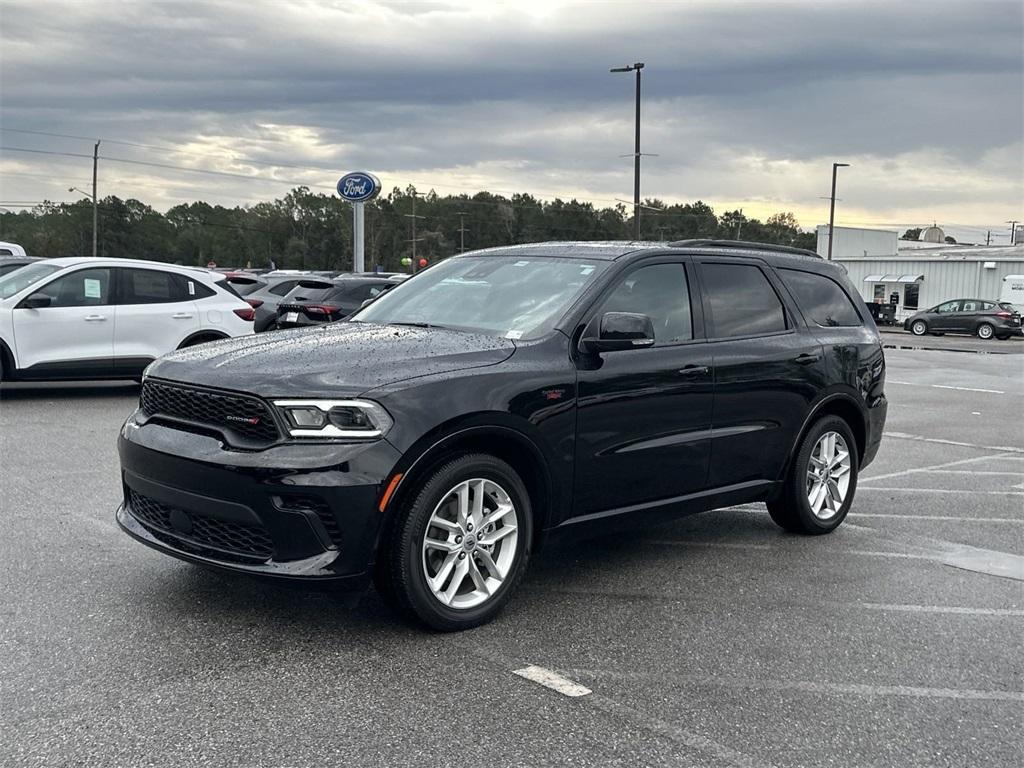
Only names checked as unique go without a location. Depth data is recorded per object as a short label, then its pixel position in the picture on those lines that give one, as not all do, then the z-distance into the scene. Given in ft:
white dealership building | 172.55
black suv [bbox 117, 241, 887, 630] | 13.94
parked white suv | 38.09
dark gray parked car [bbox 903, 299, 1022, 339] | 128.98
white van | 154.10
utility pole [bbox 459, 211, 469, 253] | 340.74
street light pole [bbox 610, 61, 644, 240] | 120.47
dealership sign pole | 83.41
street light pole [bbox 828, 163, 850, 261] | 197.06
